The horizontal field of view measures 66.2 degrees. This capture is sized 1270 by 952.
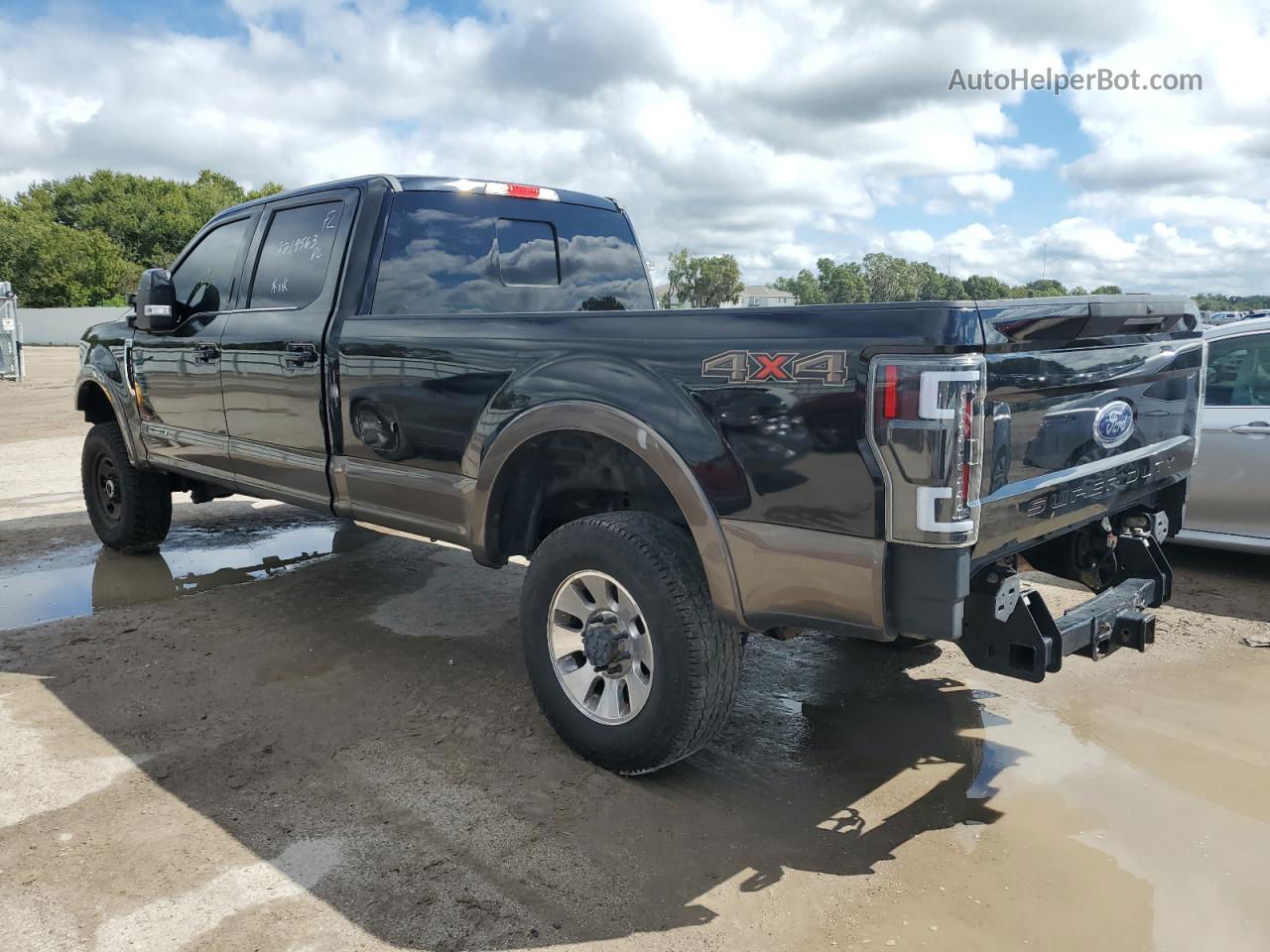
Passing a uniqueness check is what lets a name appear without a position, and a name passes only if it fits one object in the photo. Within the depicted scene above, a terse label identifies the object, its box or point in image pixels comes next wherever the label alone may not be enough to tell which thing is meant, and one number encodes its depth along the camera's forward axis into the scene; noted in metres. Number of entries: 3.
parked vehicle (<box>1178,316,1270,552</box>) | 5.23
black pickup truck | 2.47
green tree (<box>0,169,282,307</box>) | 54.16
